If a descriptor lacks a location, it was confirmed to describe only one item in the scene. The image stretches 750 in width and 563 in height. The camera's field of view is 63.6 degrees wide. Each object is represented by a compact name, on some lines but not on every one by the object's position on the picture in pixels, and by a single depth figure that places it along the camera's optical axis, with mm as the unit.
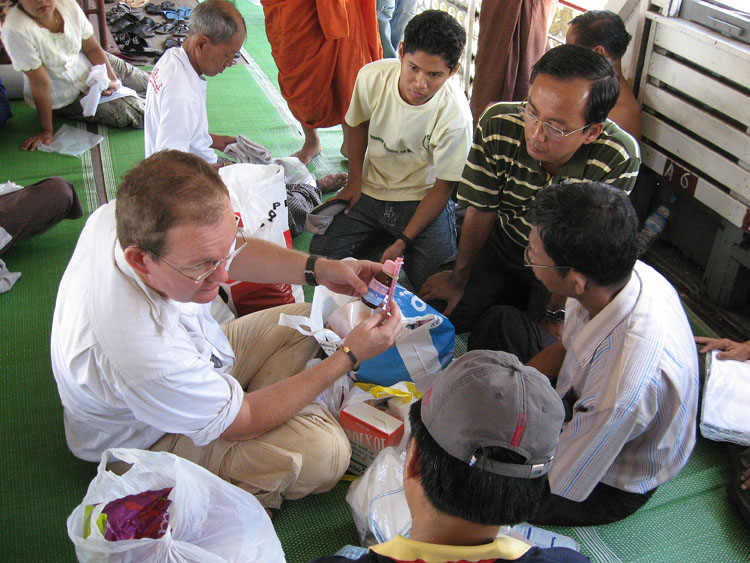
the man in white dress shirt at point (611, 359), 1414
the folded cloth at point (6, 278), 2580
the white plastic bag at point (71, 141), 3689
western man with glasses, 1310
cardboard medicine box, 1758
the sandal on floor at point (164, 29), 5660
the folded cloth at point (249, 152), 3139
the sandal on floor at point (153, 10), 6143
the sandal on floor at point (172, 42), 5273
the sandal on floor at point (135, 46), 5211
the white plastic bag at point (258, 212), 2248
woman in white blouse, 3471
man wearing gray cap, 920
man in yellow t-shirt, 2301
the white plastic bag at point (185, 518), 1298
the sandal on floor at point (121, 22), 5539
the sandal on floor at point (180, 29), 5582
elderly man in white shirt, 2469
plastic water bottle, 2943
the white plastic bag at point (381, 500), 1540
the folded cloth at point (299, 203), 2914
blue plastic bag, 1973
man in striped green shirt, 1870
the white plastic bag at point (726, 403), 1900
